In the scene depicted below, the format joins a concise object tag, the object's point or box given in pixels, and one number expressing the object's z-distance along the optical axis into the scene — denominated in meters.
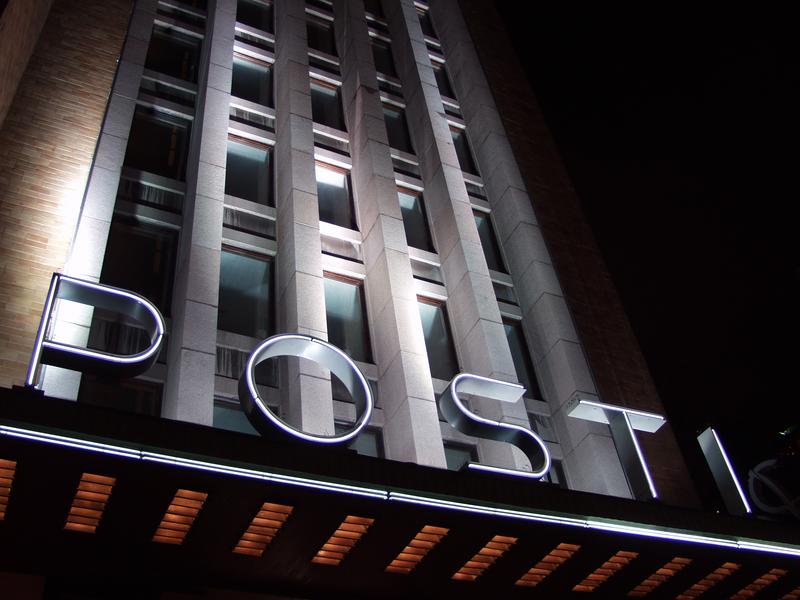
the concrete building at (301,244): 15.65
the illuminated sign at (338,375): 12.44
